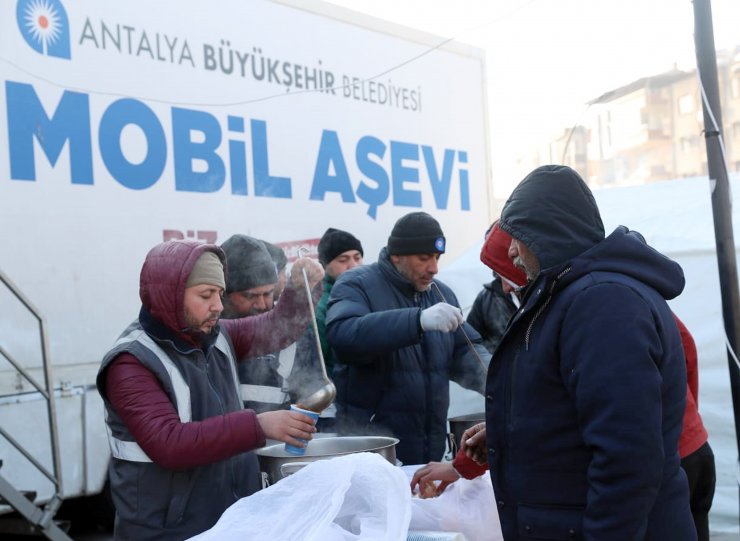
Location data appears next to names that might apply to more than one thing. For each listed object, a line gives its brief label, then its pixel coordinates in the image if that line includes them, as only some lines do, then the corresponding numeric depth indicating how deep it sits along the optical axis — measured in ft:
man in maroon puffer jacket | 6.55
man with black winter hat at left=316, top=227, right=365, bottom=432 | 15.01
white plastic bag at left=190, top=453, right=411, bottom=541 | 5.82
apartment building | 97.66
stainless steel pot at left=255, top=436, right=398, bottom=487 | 6.81
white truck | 13.01
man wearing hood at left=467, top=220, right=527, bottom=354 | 14.12
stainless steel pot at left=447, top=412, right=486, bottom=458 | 8.65
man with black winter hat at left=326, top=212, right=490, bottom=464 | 10.40
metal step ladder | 11.65
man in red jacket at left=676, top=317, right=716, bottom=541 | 7.23
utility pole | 11.73
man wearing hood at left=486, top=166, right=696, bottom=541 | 4.99
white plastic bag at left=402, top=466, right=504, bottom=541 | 7.04
